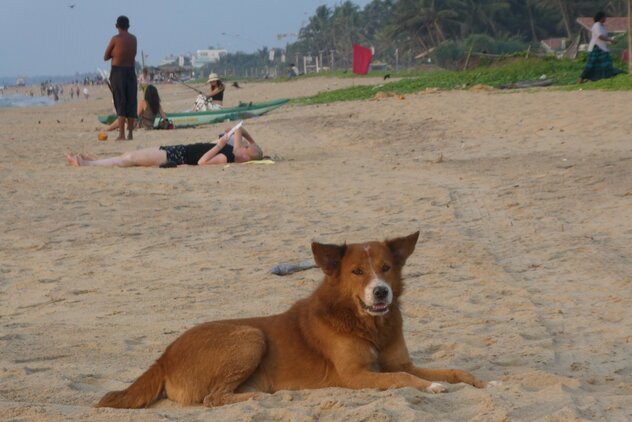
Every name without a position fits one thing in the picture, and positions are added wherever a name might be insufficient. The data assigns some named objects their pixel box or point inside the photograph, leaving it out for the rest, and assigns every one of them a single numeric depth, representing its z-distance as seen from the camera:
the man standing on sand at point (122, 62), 19.22
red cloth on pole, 42.59
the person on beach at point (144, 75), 26.25
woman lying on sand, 15.19
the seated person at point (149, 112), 23.72
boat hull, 24.50
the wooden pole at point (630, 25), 23.78
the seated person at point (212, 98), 25.25
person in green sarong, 22.38
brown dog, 5.04
